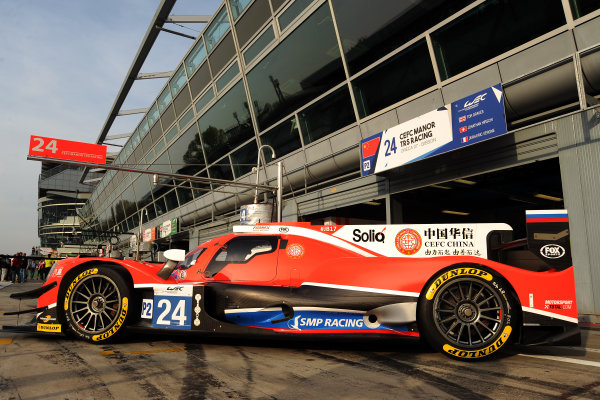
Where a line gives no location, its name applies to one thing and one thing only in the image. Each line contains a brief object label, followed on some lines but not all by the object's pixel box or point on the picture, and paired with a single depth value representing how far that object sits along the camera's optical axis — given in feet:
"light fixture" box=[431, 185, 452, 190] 39.82
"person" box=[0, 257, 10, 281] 81.05
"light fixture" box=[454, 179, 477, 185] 37.15
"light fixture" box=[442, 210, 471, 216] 53.62
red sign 46.30
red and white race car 13.87
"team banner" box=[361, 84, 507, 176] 30.58
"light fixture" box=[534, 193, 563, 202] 46.38
